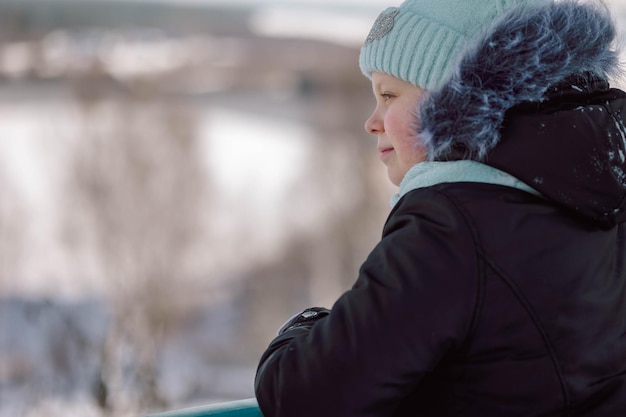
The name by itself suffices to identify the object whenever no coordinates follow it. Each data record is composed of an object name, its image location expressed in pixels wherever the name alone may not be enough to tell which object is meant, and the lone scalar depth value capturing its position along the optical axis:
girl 2.70
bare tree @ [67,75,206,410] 8.18
